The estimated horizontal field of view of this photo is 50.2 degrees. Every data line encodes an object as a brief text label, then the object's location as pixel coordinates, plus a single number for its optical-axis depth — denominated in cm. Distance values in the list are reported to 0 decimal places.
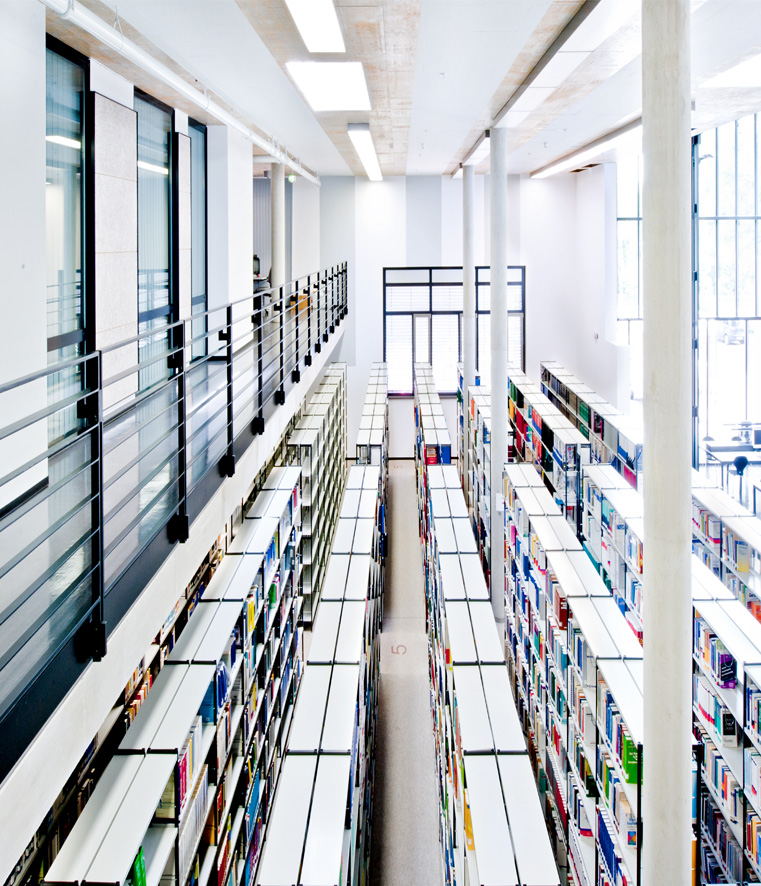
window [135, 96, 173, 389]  591
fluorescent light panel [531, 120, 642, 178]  830
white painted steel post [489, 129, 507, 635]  681
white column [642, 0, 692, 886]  268
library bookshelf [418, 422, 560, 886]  257
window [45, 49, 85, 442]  443
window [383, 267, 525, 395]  1288
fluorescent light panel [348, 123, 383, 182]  773
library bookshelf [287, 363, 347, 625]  656
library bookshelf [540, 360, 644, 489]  743
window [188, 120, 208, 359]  714
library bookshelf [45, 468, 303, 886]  246
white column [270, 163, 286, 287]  1062
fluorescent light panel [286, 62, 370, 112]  545
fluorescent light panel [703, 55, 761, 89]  577
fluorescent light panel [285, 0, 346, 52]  390
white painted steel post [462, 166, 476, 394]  995
